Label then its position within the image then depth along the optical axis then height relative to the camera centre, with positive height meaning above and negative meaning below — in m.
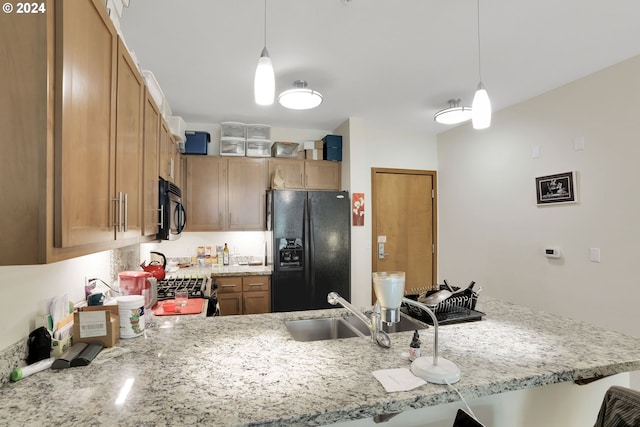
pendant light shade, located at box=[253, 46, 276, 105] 1.51 +0.66
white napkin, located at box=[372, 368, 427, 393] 1.05 -0.52
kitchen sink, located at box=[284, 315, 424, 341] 1.78 -0.57
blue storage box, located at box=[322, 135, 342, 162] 4.12 +0.93
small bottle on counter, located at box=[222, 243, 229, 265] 3.99 -0.38
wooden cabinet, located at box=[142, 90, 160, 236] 1.81 +0.34
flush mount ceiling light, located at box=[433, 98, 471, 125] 3.13 +1.02
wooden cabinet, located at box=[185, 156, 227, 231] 3.83 +0.35
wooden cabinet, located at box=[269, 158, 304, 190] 4.03 +0.63
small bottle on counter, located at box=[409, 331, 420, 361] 1.25 -0.49
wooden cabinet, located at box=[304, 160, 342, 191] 4.11 +0.59
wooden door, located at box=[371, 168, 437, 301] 4.31 -0.03
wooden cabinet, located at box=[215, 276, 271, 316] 3.45 -0.75
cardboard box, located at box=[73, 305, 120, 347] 1.37 -0.42
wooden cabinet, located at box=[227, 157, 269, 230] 3.93 +0.36
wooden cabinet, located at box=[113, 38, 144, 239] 1.36 +0.35
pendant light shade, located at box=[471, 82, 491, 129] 1.69 +0.57
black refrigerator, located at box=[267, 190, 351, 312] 3.56 -0.29
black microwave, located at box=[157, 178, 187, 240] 2.28 +0.09
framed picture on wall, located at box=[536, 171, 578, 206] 2.82 +0.27
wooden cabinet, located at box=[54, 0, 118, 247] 0.88 +0.32
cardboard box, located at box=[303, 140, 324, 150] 4.13 +0.97
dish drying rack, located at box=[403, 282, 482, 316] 1.73 -0.44
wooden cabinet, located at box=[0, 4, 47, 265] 0.83 +0.22
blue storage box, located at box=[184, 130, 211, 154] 3.78 +0.92
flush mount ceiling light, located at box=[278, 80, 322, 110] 2.73 +1.05
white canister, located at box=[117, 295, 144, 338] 1.47 -0.41
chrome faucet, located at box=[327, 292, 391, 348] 1.38 -0.44
